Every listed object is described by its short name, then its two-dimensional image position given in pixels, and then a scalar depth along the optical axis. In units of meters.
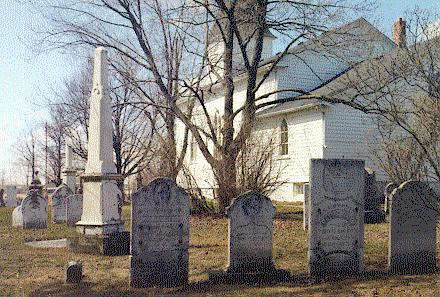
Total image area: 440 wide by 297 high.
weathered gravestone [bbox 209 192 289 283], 7.86
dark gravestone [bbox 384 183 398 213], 16.90
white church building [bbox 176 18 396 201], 23.67
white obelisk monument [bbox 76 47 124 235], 11.23
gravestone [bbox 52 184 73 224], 18.48
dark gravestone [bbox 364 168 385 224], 16.12
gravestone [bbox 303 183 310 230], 14.56
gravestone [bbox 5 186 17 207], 32.12
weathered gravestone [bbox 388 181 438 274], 8.34
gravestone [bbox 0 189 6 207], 34.19
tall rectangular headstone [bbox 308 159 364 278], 8.09
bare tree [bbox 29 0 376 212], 17.39
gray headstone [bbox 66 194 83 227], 16.73
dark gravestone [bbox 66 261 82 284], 7.87
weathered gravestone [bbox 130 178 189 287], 7.62
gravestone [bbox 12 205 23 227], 17.00
